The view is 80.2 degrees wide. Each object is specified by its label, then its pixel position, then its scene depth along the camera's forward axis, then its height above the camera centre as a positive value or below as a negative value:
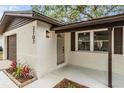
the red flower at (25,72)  3.43 -1.25
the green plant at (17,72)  3.50 -1.33
